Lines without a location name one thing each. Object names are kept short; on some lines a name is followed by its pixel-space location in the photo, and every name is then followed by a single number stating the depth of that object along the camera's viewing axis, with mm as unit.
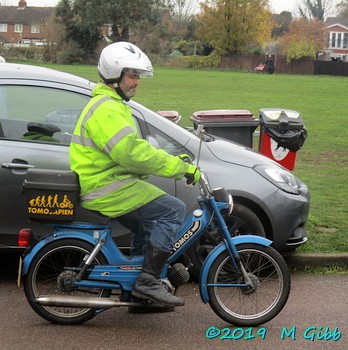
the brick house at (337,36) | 157043
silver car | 8072
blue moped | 6749
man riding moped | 6366
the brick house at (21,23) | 165730
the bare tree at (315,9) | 157043
